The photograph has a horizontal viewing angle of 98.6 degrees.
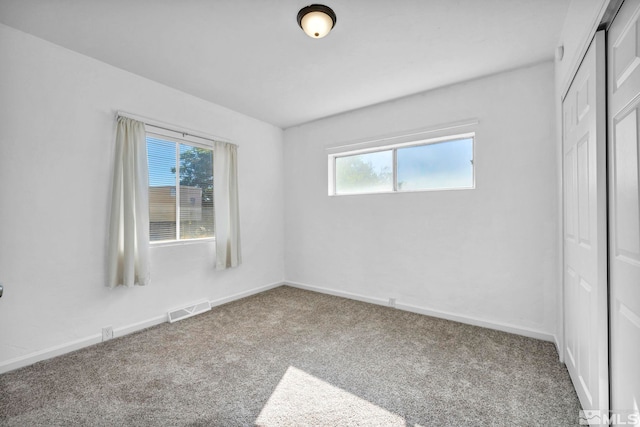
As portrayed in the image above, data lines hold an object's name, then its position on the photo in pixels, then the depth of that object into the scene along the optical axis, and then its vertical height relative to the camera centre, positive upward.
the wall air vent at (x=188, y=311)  3.07 -1.13
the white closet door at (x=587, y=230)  1.32 -0.12
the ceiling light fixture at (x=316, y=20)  1.85 +1.33
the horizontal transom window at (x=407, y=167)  3.12 +0.56
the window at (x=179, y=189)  3.02 +0.30
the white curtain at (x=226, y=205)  3.52 +0.11
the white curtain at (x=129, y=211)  2.58 +0.04
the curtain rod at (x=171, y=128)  2.73 +0.98
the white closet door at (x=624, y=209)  1.04 -0.01
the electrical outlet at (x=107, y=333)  2.57 -1.11
